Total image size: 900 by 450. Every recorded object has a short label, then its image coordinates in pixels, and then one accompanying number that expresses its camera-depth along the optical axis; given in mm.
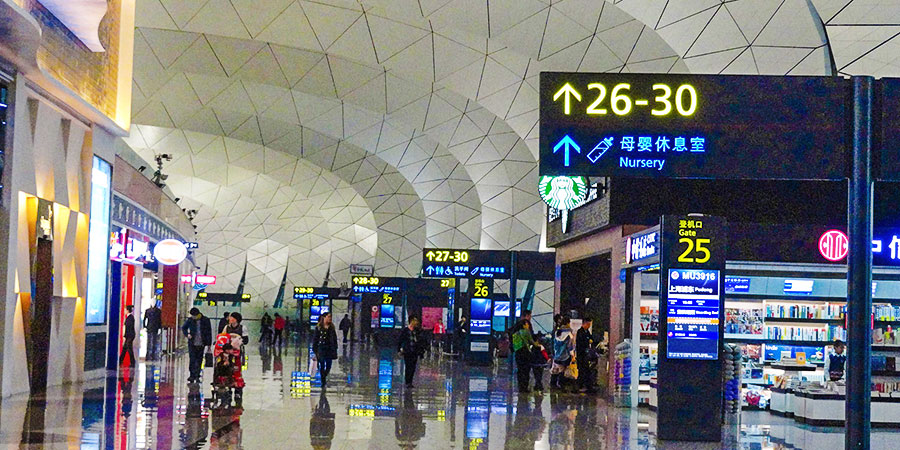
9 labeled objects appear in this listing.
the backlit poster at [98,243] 21672
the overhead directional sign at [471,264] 35938
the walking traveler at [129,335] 26250
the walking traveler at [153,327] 30766
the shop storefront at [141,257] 26625
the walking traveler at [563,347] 22422
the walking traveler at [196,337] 22188
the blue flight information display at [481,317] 35656
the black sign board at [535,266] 35812
